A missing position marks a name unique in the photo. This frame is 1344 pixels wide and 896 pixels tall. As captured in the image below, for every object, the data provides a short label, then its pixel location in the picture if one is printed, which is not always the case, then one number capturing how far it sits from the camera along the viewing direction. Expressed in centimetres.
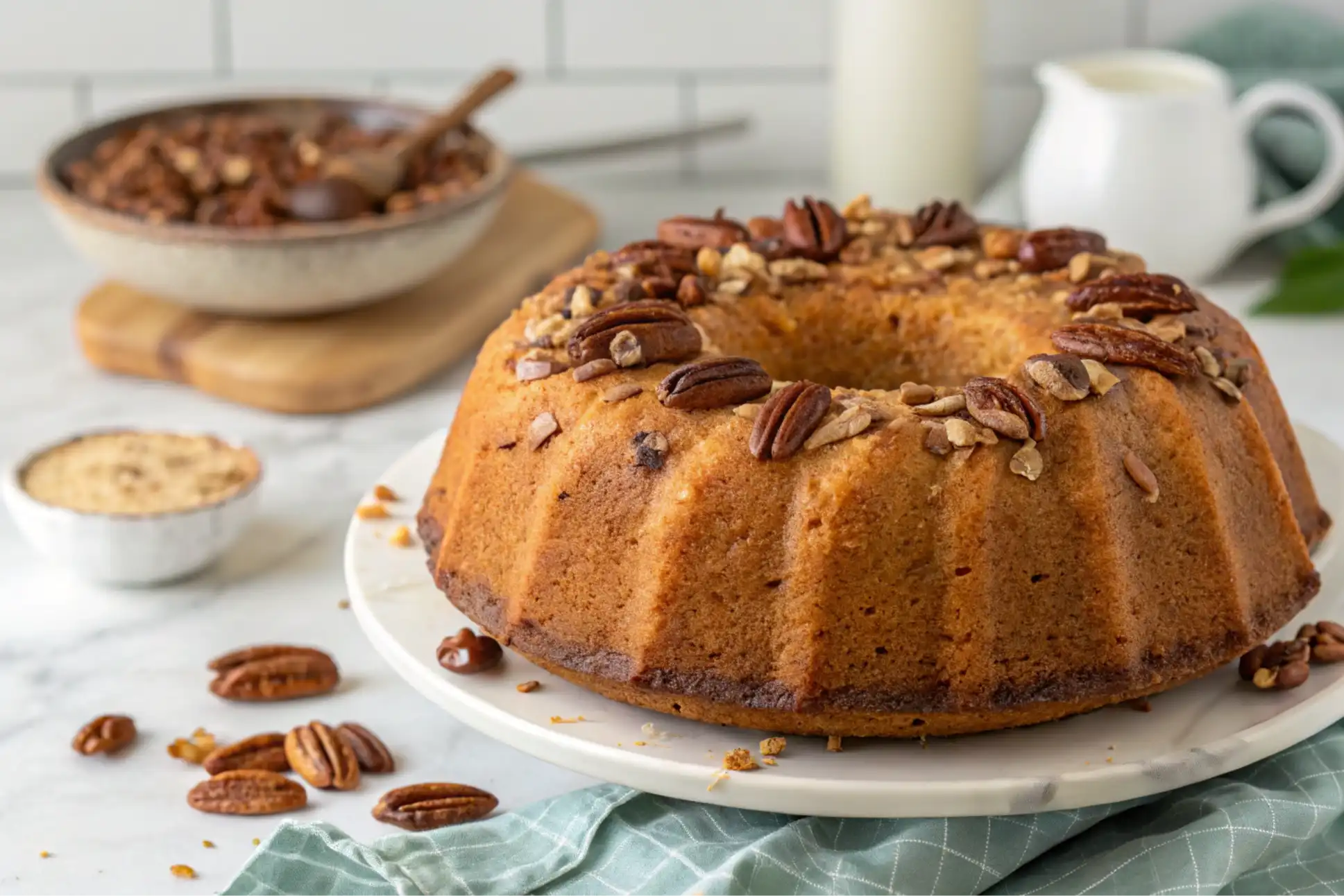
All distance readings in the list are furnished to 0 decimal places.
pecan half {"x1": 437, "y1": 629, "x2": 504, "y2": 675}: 84
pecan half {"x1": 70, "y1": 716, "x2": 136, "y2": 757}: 89
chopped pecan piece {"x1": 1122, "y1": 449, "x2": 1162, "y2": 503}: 83
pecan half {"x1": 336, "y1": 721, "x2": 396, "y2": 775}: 88
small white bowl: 95
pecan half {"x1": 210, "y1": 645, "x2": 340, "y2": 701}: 91
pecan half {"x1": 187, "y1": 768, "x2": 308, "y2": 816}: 86
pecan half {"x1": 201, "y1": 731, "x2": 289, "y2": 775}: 87
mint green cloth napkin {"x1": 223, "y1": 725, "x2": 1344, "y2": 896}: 81
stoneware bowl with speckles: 109
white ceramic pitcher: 116
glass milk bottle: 123
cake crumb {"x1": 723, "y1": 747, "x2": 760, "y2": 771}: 80
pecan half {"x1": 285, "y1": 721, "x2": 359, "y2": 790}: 87
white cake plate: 80
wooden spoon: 112
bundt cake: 81
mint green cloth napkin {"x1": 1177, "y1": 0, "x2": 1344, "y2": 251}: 127
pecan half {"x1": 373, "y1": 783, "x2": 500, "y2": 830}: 85
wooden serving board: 111
